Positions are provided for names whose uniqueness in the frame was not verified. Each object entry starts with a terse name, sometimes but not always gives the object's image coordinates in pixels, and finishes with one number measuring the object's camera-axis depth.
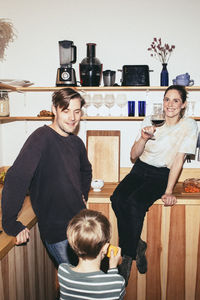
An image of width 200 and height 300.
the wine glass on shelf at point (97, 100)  2.58
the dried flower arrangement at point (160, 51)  2.61
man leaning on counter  1.30
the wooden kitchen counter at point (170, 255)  2.17
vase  2.54
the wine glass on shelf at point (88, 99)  2.59
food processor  2.49
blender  2.50
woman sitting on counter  2.04
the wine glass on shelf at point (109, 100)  2.57
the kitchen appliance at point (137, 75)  2.50
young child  1.09
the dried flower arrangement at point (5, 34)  2.68
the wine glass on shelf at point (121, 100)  2.58
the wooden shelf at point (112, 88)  2.46
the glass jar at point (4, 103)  2.43
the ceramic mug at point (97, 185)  2.41
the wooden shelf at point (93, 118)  2.52
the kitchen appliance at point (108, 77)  2.54
